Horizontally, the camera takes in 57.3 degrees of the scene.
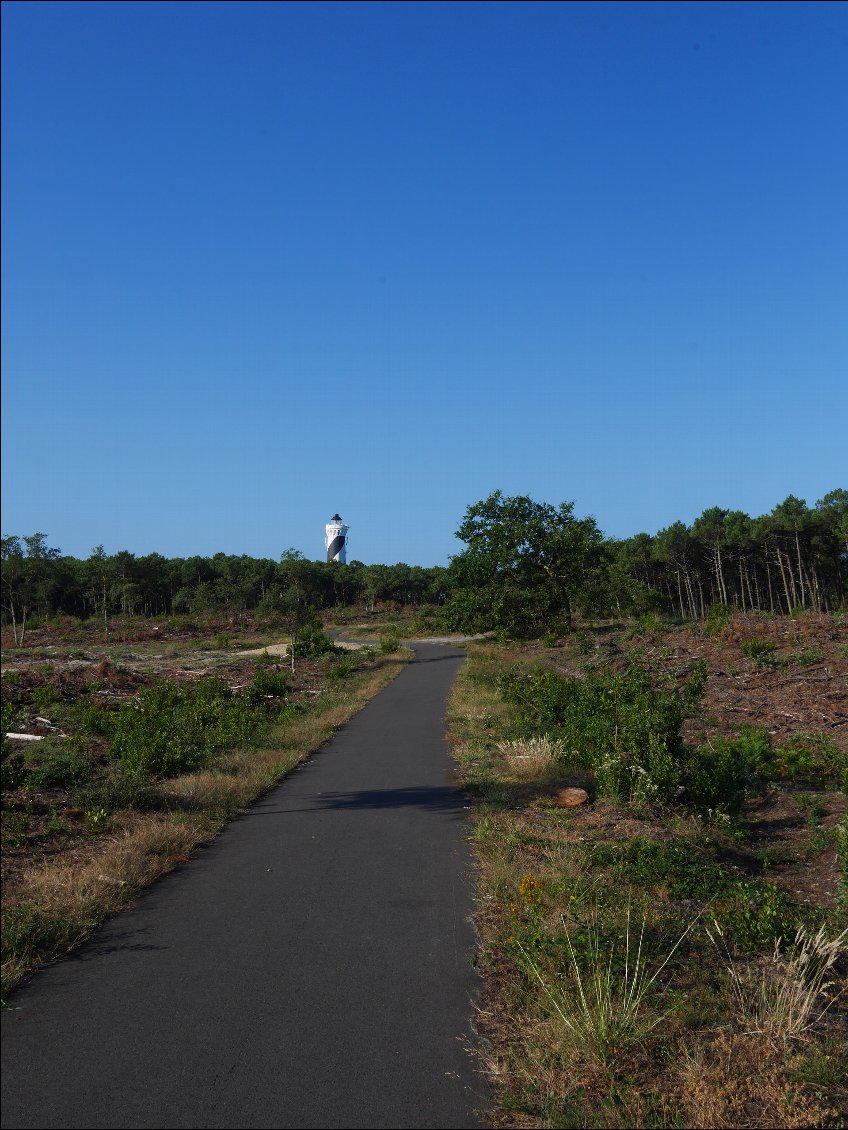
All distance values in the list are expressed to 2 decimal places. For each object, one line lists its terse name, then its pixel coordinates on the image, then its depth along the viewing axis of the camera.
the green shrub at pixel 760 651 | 18.91
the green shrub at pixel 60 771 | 10.46
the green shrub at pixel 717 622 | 24.75
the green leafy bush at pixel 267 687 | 21.88
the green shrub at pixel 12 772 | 7.71
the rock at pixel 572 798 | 10.47
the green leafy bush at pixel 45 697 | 19.35
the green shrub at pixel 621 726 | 10.16
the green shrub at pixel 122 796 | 9.56
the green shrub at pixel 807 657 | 18.14
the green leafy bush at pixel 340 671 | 28.45
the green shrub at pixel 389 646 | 41.41
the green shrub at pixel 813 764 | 10.90
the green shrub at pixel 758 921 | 5.48
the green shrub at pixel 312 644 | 36.44
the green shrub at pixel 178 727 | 12.22
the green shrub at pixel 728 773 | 9.80
